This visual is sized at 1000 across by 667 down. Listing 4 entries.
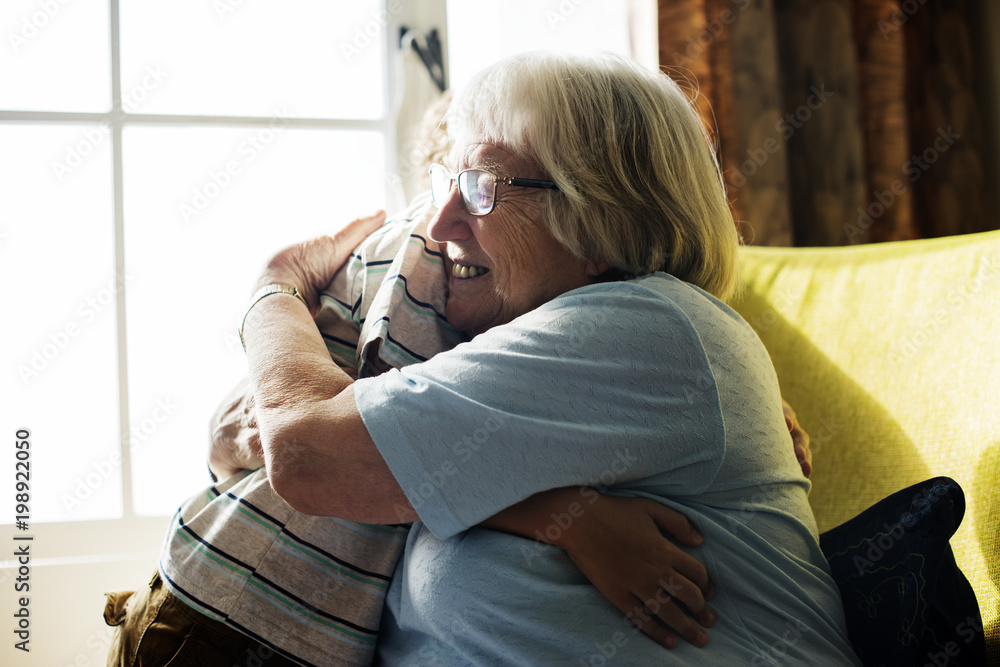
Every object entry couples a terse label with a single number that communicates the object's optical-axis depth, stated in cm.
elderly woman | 72
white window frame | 175
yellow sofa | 104
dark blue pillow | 81
